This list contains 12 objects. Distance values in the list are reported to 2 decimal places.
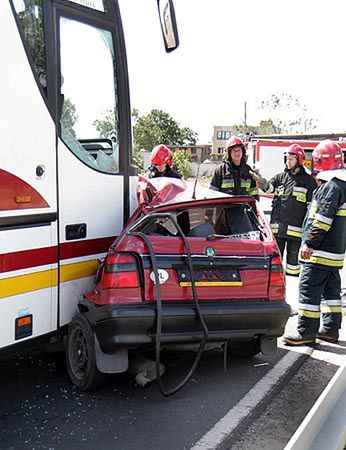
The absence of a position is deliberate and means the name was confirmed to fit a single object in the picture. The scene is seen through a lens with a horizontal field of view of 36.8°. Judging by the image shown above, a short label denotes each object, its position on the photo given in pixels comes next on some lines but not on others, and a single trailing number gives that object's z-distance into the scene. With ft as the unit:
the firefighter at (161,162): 20.03
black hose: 11.03
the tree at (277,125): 190.80
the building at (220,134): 260.05
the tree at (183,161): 124.26
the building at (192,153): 146.96
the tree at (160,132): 216.17
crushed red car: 11.24
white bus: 10.43
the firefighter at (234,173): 20.41
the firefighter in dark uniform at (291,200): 21.66
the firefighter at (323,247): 15.87
